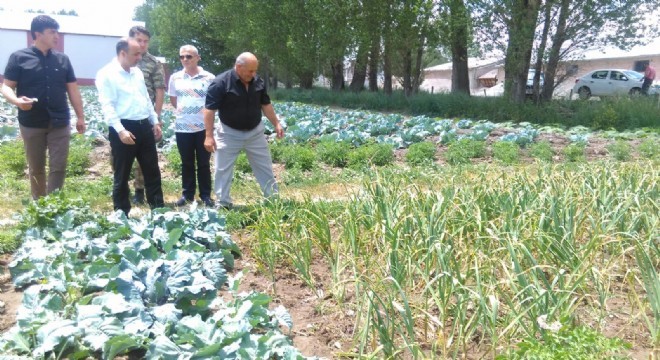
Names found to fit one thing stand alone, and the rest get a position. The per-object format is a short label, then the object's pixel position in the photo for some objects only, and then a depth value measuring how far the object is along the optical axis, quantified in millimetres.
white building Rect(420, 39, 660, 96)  17172
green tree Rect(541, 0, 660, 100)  15734
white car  23453
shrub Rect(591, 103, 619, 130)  14109
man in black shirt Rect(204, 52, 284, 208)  5352
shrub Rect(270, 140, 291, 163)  9367
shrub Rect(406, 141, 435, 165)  9291
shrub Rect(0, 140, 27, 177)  7829
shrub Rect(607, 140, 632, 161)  9133
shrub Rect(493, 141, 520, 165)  9042
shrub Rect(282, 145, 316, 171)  8891
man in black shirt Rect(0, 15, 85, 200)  4980
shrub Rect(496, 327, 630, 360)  2107
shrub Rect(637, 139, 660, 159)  8961
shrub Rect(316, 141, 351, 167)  9273
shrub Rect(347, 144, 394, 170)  8914
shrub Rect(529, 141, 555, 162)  9281
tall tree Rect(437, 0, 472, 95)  18055
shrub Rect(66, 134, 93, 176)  8258
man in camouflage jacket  6312
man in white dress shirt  5055
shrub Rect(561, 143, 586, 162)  9305
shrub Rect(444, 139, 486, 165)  9202
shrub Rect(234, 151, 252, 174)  8391
